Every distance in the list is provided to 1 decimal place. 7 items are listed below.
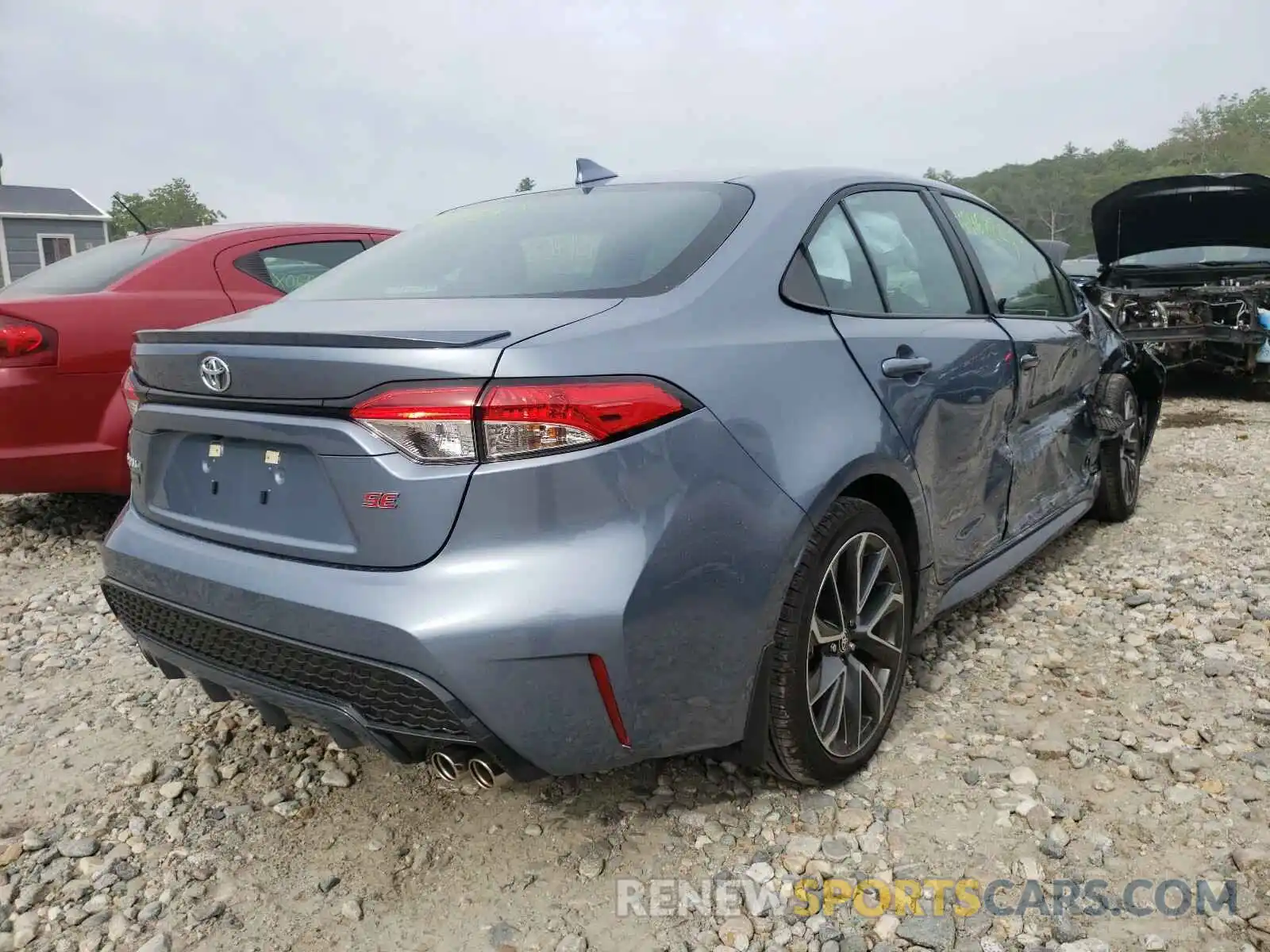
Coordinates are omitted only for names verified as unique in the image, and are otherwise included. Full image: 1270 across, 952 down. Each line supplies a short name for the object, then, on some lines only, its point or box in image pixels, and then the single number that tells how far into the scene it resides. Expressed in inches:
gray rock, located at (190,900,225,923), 77.1
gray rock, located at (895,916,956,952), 72.2
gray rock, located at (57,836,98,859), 85.5
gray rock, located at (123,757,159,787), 97.1
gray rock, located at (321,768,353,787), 95.6
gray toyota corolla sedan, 66.9
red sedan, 158.2
